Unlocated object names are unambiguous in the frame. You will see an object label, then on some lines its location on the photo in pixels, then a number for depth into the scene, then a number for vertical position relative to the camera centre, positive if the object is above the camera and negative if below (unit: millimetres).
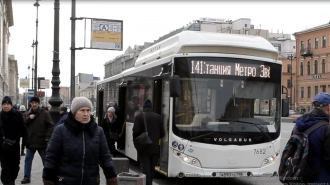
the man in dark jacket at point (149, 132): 9078 -753
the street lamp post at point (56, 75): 14719 +557
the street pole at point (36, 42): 35216 +4323
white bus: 9320 -291
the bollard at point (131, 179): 7422 -1366
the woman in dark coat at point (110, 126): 13039 -922
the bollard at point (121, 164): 9594 -1454
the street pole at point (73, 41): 16766 +1849
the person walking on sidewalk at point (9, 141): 8258 -851
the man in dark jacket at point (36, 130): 9719 -782
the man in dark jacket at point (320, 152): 4541 -564
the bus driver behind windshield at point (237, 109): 9406 -308
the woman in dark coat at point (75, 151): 4688 -584
